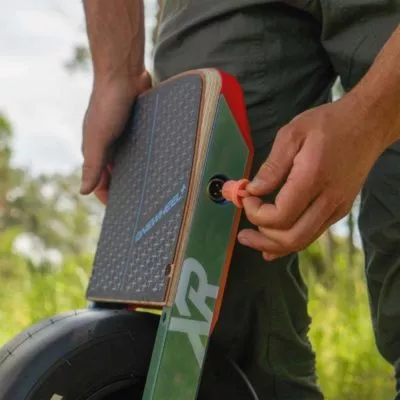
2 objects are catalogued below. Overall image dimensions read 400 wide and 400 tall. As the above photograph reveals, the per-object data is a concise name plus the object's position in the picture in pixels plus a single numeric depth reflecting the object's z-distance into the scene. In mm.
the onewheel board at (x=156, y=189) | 1407
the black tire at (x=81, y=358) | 1354
